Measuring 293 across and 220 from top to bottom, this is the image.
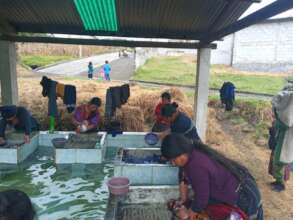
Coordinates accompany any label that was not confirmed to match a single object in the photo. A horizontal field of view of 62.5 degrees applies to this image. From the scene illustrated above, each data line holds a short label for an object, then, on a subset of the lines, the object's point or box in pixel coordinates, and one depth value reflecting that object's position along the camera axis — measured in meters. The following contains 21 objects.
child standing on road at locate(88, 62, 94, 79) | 12.94
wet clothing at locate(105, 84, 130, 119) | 5.47
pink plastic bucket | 3.15
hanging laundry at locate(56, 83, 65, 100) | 5.39
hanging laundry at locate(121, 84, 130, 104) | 5.64
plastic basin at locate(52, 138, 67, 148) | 4.52
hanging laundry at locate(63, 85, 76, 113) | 5.39
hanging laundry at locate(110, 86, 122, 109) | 5.48
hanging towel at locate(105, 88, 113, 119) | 5.43
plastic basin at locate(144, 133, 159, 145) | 4.64
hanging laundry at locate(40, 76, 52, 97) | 5.32
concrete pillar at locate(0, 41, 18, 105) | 5.39
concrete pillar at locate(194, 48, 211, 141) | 5.67
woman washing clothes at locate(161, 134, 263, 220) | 1.91
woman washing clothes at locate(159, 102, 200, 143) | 3.39
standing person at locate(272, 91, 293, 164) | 3.85
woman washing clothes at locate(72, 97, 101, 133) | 4.73
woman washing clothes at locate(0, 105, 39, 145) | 4.12
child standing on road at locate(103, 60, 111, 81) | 12.22
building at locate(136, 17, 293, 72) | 14.40
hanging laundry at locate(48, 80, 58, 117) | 5.33
